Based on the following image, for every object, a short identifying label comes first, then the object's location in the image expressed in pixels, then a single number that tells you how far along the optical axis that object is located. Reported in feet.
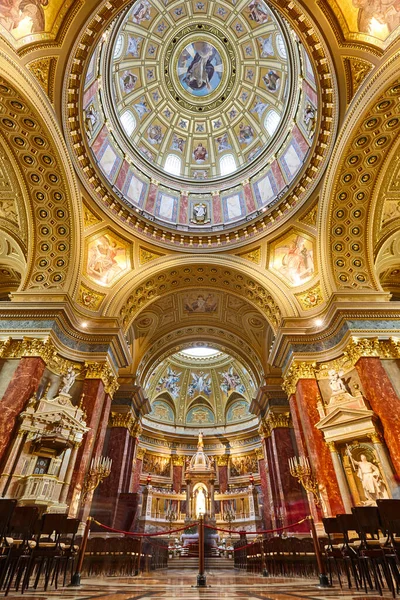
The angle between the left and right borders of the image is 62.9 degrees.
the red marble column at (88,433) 34.55
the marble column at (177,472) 89.35
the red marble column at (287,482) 45.28
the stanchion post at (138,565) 29.38
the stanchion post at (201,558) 20.31
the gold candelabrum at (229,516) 80.12
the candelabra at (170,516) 80.47
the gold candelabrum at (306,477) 35.35
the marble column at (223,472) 88.48
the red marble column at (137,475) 69.62
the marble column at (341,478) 33.32
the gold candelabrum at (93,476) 34.84
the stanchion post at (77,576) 19.12
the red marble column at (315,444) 33.96
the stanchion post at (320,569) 18.62
